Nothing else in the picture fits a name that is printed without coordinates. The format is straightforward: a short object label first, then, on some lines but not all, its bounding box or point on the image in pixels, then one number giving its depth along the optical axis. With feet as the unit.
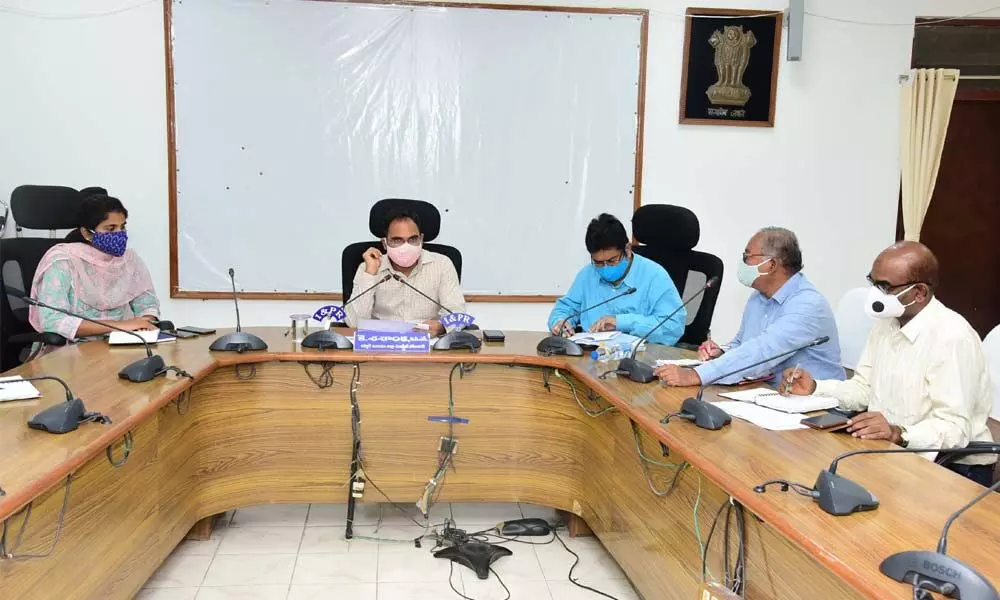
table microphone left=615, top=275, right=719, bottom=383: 8.01
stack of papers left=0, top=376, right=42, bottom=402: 6.52
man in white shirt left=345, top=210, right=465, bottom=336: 10.94
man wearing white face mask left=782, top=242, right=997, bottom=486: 6.10
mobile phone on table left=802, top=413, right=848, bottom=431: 6.23
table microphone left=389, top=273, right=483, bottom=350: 9.65
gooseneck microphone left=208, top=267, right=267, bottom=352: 9.14
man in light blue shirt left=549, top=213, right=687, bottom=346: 10.36
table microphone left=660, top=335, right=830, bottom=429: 6.25
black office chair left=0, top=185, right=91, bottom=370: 10.94
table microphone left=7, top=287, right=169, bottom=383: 7.47
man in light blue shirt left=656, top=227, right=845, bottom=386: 7.95
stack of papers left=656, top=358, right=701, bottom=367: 8.52
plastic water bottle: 9.12
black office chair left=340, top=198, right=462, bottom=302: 10.85
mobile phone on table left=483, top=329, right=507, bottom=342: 10.33
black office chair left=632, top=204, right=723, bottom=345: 11.17
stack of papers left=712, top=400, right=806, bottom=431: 6.32
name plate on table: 9.40
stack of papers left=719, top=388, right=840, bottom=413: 6.77
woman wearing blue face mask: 10.18
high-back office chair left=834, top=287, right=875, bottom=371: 10.37
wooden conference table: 4.75
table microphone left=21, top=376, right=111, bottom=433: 5.73
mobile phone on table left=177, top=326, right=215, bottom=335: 10.20
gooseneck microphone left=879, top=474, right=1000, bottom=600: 3.42
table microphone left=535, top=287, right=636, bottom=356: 9.49
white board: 13.82
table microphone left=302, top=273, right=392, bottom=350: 9.45
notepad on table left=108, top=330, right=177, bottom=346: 9.28
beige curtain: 14.92
